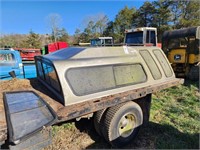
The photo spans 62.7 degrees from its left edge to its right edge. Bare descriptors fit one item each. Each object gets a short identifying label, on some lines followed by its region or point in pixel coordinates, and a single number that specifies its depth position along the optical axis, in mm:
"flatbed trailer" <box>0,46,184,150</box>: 2035
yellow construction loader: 7312
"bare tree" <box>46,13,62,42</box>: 36500
